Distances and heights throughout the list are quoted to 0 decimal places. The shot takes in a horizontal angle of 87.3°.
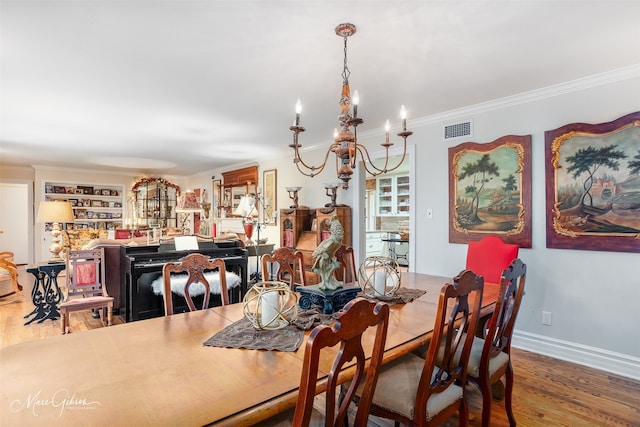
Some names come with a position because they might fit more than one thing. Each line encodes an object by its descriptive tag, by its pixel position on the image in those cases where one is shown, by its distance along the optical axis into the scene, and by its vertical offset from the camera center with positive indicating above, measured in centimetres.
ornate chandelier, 192 +47
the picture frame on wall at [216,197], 765 +45
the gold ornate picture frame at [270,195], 622 +41
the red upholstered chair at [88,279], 354 -69
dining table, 87 -50
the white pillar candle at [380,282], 209 -42
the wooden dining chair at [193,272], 184 -32
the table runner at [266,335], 131 -50
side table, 394 -94
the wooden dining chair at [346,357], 84 -40
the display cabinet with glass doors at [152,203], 855 +37
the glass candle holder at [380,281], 209 -42
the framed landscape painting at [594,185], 266 +24
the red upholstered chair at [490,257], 272 -35
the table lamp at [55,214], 443 +5
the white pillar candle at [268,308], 145 -40
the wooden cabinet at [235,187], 672 +62
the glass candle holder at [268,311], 144 -41
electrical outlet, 307 -95
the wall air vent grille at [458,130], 361 +94
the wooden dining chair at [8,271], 482 -78
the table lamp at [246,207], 421 +12
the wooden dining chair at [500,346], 160 -70
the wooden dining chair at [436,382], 132 -75
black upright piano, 352 -57
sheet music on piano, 381 -30
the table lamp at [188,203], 479 +20
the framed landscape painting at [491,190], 321 +25
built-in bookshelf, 814 +39
